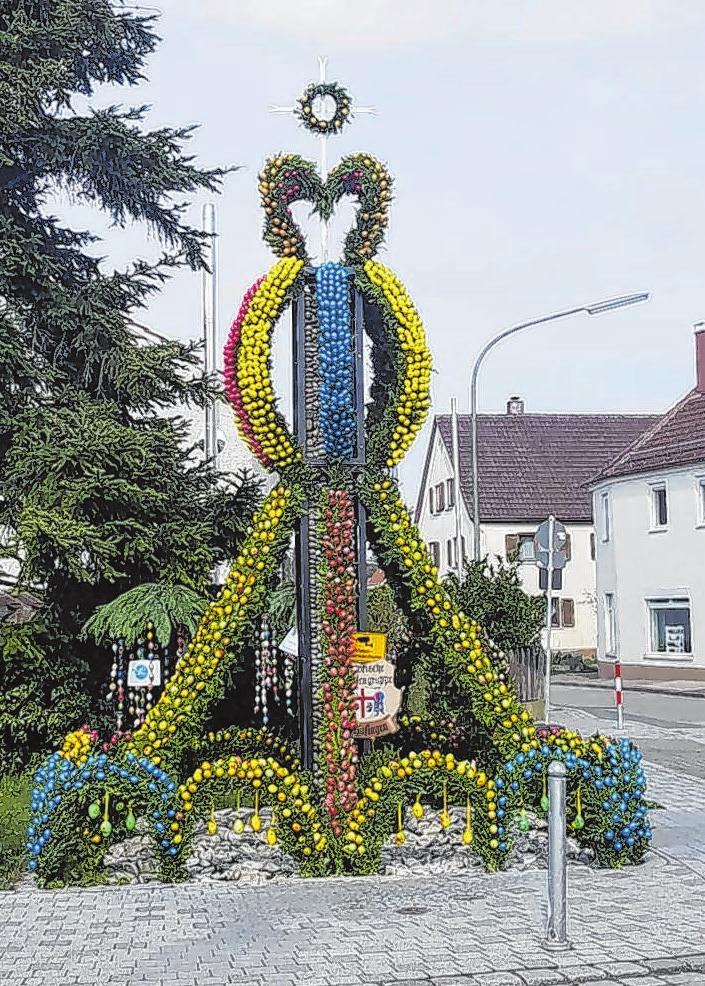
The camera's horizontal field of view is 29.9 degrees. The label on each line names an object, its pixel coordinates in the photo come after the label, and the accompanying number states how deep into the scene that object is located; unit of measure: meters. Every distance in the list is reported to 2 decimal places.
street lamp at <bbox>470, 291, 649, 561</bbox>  25.28
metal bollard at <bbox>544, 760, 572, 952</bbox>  7.52
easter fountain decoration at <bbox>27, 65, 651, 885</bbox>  9.59
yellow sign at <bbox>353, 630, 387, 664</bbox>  10.06
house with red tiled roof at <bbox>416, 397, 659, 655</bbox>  51.78
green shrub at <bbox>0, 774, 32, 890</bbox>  9.77
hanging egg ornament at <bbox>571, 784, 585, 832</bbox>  9.80
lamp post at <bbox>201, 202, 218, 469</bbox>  16.27
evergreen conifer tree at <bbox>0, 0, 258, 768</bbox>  14.06
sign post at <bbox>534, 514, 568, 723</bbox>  17.98
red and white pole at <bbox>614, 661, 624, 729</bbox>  21.34
